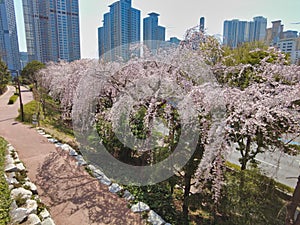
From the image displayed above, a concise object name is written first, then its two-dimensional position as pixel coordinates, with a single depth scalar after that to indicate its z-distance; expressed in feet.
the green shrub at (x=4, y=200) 8.22
